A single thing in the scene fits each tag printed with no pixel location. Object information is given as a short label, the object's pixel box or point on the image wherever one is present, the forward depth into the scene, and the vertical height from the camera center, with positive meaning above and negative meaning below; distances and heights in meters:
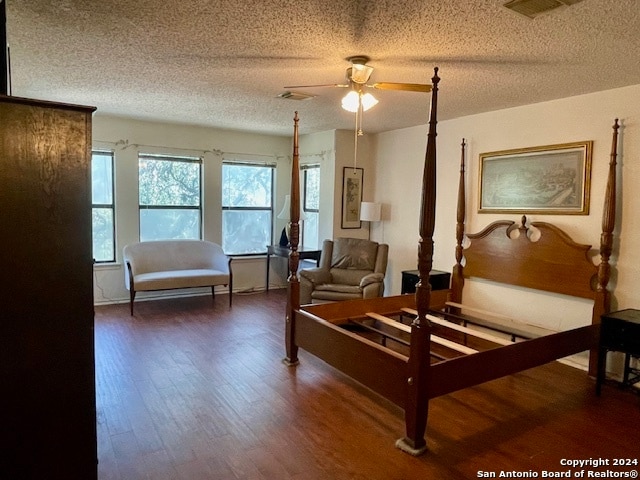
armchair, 4.87 -0.79
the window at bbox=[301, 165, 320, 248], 6.46 +0.03
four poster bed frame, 2.49 -0.88
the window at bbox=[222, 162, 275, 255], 6.48 -0.05
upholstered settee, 5.23 -0.83
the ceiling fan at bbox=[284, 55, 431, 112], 2.77 +0.80
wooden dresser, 1.50 -0.32
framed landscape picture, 3.77 +0.29
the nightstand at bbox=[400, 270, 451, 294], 4.76 -0.79
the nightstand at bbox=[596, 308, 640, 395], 3.07 -0.90
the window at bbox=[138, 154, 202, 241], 5.87 +0.07
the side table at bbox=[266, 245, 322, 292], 6.00 -0.67
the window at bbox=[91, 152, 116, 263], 5.55 -0.10
